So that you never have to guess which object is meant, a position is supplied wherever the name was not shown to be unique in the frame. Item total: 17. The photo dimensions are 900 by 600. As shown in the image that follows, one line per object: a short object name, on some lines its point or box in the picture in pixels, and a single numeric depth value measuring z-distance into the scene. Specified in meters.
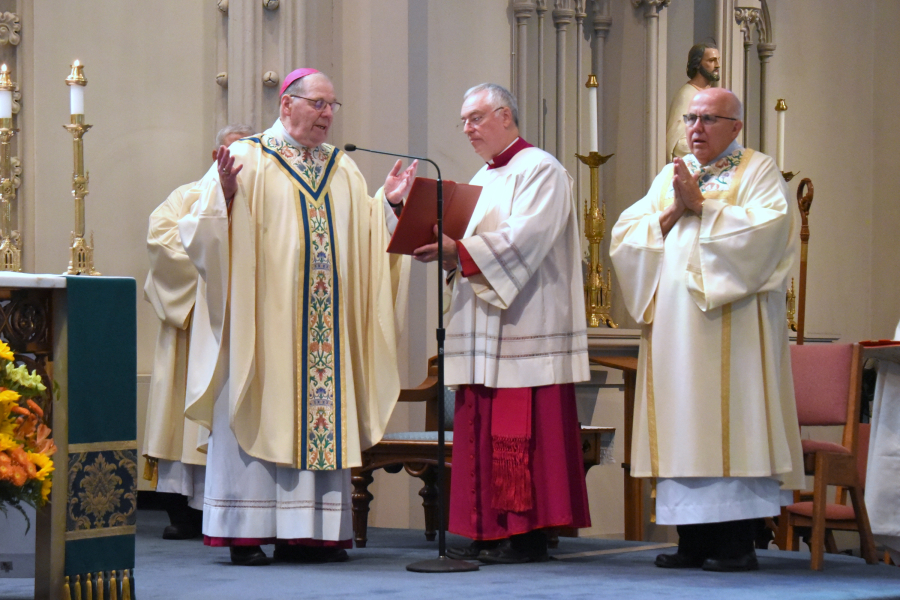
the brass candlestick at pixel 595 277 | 14.70
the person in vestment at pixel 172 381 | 11.68
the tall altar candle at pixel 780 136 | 14.03
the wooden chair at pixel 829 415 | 9.70
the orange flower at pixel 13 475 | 6.47
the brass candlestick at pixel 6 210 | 9.71
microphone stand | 8.70
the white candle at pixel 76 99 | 10.12
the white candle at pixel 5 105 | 9.63
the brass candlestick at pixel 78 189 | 10.22
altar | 7.17
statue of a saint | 15.35
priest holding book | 9.41
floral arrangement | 6.56
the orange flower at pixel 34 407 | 6.90
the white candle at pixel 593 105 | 12.48
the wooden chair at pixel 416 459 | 11.16
